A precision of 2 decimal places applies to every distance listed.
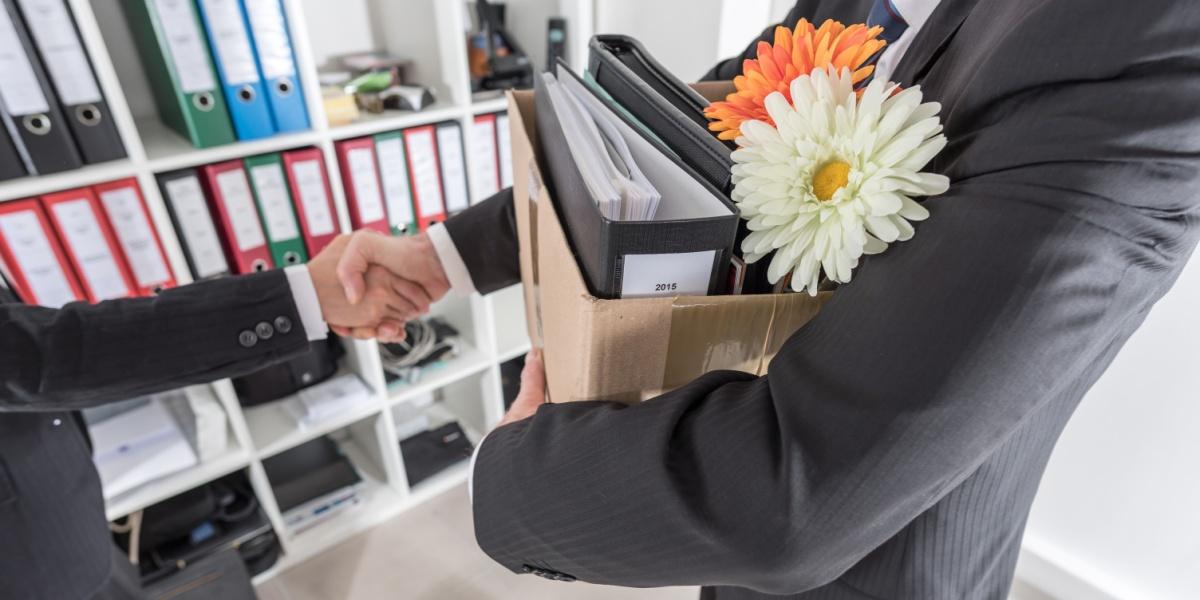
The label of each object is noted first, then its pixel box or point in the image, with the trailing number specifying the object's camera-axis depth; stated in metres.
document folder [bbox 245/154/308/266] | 1.30
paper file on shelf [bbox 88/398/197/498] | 1.36
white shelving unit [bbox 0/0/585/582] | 1.19
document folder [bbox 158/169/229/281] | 1.22
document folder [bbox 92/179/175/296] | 1.15
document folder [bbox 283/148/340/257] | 1.34
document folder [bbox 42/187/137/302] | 1.11
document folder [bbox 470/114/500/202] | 1.58
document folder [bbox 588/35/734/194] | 0.49
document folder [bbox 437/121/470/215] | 1.52
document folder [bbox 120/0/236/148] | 1.11
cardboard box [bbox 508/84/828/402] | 0.45
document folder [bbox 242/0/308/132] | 1.18
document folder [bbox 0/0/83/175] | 0.99
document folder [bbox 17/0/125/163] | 1.00
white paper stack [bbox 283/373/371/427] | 1.58
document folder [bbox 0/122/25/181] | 1.03
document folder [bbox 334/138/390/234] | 1.41
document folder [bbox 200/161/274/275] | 1.26
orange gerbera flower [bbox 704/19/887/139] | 0.47
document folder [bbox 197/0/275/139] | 1.14
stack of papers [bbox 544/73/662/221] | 0.44
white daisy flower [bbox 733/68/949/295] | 0.36
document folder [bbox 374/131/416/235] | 1.45
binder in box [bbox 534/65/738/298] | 0.42
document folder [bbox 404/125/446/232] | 1.48
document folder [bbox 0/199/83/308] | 1.08
